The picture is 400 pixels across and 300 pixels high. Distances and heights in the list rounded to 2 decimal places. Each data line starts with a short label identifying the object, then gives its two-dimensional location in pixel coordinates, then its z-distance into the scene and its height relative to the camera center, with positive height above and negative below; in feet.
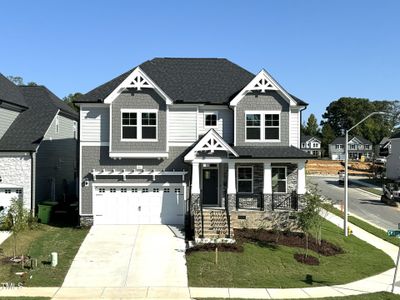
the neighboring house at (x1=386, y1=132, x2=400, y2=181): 209.93 -2.19
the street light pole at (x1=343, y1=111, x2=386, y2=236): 79.47 -8.36
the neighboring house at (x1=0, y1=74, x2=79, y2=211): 81.82 +1.95
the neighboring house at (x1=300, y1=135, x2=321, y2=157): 400.67 +9.72
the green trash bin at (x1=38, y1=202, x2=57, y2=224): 80.94 -10.86
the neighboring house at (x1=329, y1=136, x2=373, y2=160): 389.80 +5.95
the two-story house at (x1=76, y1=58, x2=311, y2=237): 77.66 +0.28
